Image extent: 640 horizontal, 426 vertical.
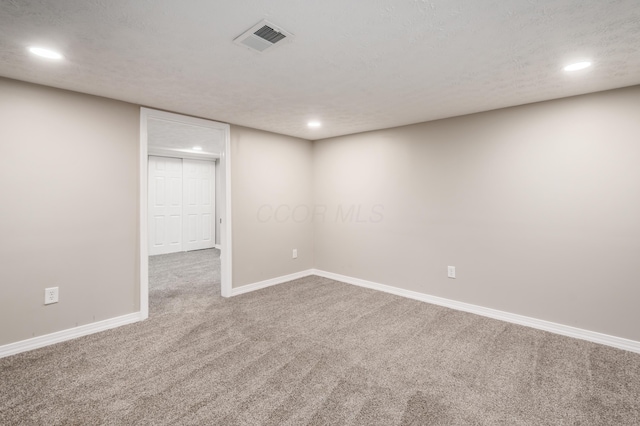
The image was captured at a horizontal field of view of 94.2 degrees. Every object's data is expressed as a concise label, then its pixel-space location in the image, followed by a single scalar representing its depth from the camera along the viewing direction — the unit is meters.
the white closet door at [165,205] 6.41
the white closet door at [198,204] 6.92
